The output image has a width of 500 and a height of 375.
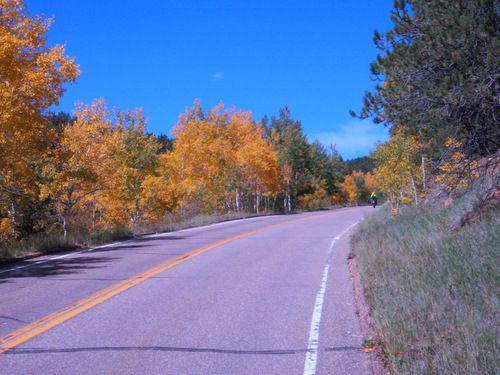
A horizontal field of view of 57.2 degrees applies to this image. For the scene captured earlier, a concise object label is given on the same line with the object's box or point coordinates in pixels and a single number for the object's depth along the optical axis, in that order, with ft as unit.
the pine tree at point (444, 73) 26.55
